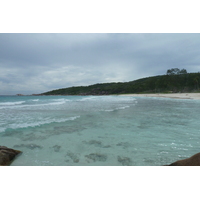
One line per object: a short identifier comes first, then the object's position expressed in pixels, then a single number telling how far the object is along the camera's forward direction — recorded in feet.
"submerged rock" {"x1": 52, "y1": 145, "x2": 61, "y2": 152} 15.83
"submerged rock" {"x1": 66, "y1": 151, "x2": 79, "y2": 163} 13.48
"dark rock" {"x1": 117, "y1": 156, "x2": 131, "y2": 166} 12.72
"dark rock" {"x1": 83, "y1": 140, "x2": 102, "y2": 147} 17.38
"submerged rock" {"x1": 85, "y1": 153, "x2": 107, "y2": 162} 13.58
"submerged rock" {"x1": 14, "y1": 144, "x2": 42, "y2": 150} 16.73
